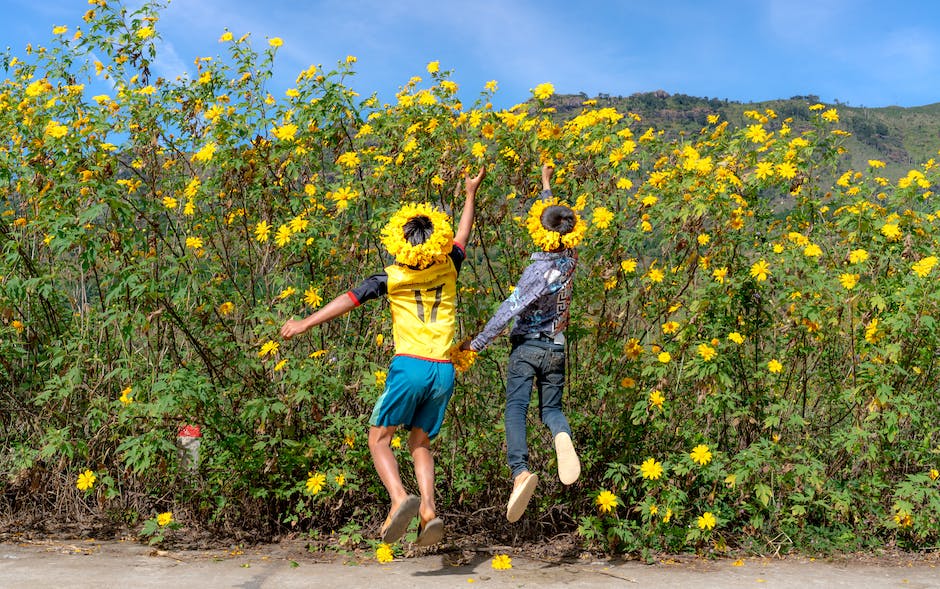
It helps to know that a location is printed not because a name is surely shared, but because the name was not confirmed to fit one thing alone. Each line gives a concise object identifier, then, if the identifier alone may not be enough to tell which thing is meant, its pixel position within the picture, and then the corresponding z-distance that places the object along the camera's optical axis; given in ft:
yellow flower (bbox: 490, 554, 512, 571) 13.46
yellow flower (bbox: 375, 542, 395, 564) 13.37
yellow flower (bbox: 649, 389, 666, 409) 14.21
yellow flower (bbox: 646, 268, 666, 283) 14.25
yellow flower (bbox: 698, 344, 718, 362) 14.02
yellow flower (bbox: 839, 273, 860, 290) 14.93
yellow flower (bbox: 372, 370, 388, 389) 13.85
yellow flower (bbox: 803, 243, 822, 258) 14.44
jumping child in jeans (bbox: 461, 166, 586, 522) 12.65
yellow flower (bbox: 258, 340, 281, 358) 13.55
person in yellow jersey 12.01
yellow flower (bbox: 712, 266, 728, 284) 14.38
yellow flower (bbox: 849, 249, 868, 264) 15.14
